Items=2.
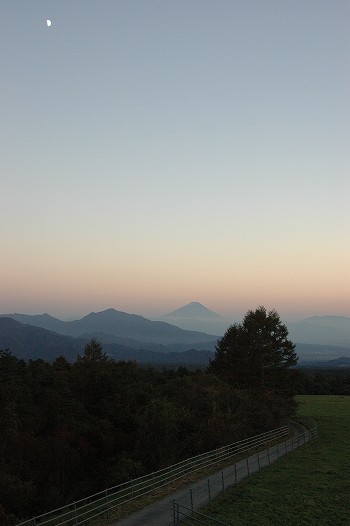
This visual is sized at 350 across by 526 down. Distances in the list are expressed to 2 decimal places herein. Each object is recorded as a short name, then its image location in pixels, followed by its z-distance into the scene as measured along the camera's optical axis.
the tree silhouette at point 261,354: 58.47
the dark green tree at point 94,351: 96.66
